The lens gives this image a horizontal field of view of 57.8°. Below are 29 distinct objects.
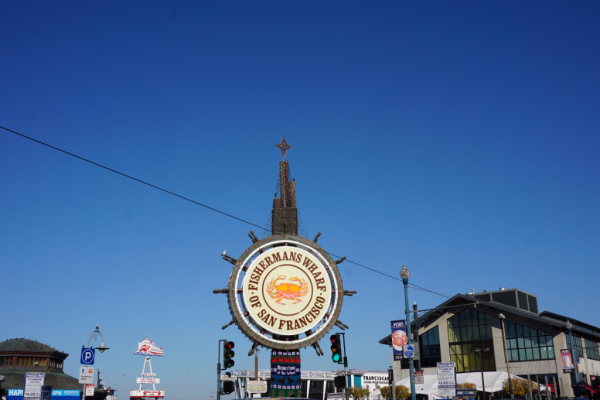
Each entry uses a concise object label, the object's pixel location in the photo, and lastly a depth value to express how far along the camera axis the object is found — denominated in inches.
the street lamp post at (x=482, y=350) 2284.7
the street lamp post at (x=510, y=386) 1733.5
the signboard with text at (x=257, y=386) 1245.1
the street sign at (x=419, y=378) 1108.9
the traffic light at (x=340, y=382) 1059.9
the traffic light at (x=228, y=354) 1033.5
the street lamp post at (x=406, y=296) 1102.9
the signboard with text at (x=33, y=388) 1251.2
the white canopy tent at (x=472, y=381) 2006.6
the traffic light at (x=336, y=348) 1044.5
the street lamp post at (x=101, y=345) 1214.9
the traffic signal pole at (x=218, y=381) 1101.1
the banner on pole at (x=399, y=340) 1105.4
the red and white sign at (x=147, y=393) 2253.9
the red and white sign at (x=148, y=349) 2287.2
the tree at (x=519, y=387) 1851.6
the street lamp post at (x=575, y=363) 1875.0
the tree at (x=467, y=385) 1913.6
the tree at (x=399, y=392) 2039.9
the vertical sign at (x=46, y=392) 1383.9
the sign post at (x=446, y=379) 1008.2
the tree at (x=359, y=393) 2549.2
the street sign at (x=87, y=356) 1093.2
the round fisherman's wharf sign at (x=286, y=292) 1178.6
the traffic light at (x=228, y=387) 1055.3
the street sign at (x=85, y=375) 1064.2
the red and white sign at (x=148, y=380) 2258.9
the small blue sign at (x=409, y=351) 1082.7
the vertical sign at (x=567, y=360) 1945.1
